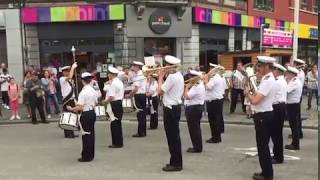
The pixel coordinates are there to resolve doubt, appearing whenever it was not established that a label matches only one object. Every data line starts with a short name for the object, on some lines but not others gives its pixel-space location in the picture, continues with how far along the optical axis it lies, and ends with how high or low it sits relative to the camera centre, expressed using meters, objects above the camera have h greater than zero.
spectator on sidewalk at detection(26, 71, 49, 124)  16.20 -1.80
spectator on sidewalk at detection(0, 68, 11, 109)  19.92 -1.80
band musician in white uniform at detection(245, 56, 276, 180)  7.89 -1.16
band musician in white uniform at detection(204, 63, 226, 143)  11.97 -1.49
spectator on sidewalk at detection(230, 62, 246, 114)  18.03 -1.78
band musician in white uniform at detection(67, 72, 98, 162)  9.80 -1.49
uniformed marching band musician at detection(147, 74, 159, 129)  14.16 -1.78
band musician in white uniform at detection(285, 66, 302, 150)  10.87 -1.37
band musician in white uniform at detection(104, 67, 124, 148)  11.27 -1.47
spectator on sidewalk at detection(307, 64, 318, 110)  19.62 -1.77
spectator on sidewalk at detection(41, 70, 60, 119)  17.36 -1.74
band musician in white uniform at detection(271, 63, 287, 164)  9.34 -1.45
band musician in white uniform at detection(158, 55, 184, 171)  8.88 -1.19
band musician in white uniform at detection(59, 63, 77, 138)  12.58 -1.20
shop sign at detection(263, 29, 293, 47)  20.02 -0.13
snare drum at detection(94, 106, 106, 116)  11.91 -1.62
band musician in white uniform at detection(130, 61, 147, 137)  12.97 -1.45
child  17.20 -1.92
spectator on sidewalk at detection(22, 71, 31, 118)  16.65 -1.69
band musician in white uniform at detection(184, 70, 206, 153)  10.54 -1.44
